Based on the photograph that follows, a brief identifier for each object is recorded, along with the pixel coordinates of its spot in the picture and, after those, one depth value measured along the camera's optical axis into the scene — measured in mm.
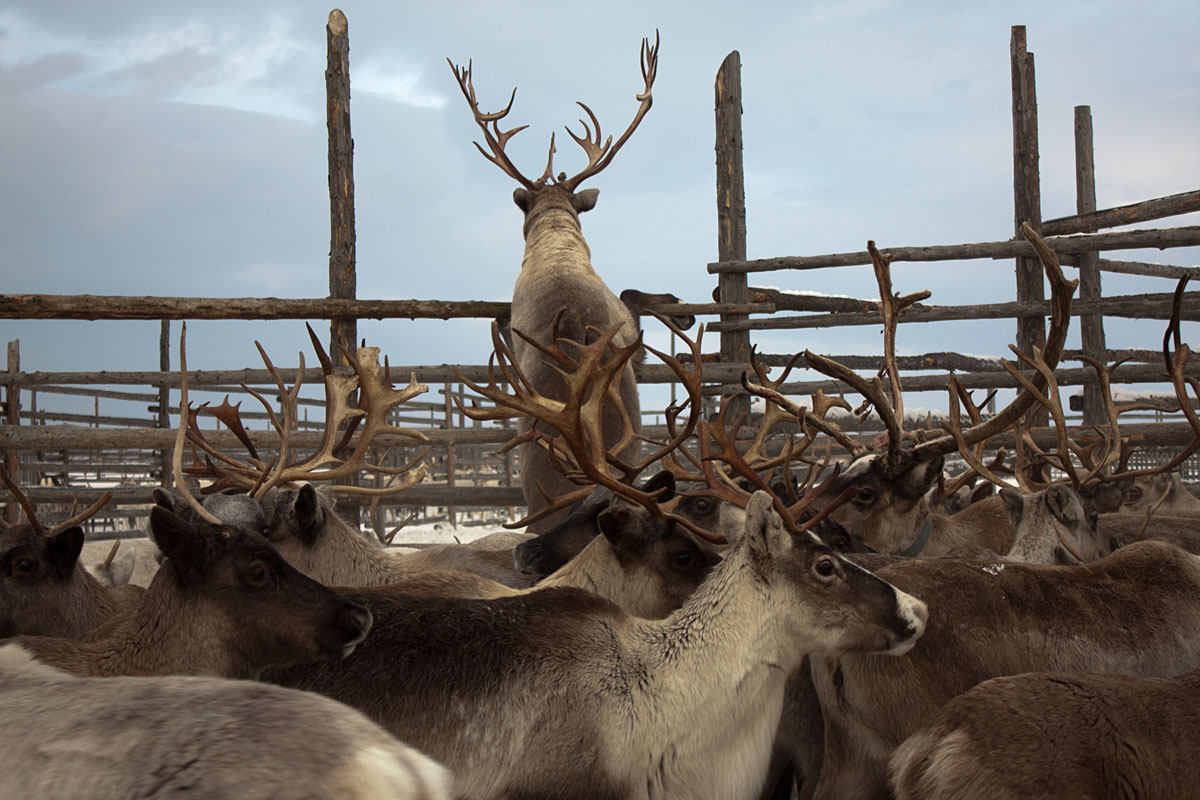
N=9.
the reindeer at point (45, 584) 3594
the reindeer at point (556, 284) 5828
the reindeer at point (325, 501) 4004
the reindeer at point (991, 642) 3008
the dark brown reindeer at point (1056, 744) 2350
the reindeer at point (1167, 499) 7100
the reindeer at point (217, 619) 2643
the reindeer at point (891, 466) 4102
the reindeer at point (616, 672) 2531
